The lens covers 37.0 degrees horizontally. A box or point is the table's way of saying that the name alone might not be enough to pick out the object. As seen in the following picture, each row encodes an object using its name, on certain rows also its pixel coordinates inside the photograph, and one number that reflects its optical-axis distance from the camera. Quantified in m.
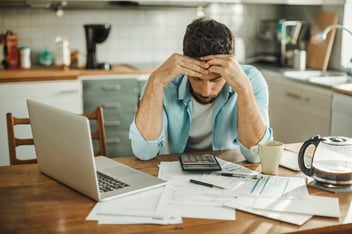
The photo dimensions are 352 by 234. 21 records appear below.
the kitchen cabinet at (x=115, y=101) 3.81
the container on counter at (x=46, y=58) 4.09
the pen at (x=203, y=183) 1.62
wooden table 1.32
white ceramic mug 1.75
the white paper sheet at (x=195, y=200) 1.41
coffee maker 3.89
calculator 1.75
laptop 1.46
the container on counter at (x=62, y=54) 4.09
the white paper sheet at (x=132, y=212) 1.37
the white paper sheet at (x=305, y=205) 1.42
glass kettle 1.62
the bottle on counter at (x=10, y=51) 3.92
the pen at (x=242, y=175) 1.71
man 1.93
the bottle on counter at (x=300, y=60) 4.26
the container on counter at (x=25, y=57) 3.95
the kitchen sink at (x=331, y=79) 3.74
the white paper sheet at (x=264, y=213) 1.37
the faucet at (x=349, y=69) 3.97
